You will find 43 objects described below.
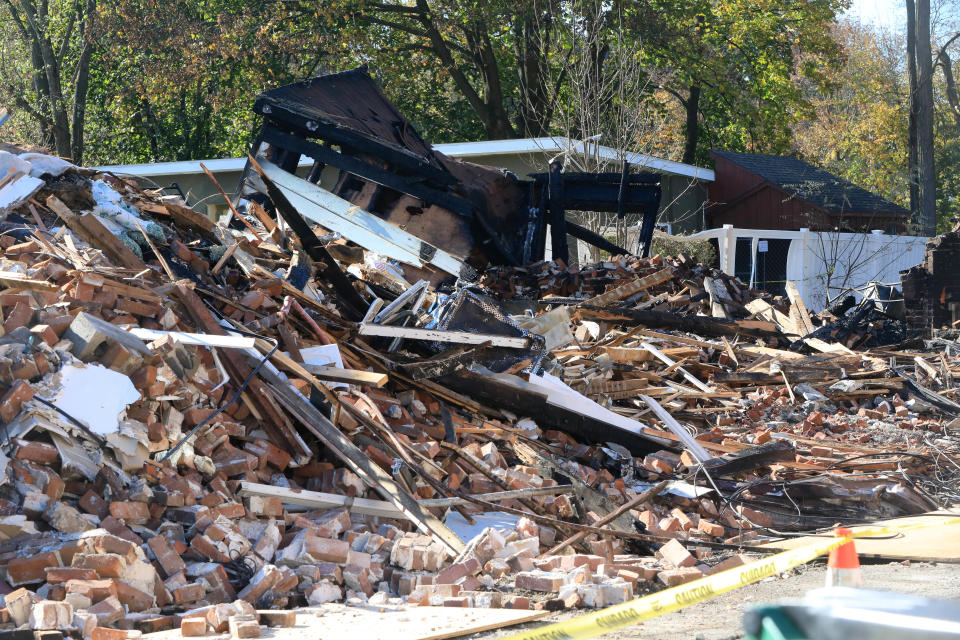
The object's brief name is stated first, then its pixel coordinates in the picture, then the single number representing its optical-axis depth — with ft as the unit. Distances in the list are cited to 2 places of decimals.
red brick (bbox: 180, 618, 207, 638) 26.66
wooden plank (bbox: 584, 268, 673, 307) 81.87
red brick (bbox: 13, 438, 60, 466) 32.32
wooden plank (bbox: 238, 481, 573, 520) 35.91
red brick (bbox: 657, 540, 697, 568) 35.81
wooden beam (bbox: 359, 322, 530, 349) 51.20
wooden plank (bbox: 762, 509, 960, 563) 35.81
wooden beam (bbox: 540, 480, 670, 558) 36.63
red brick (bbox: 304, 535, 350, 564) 32.71
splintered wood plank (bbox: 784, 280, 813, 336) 88.24
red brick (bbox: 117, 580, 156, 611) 28.14
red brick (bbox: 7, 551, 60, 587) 28.37
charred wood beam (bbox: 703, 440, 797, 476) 47.03
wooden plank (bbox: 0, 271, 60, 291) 41.14
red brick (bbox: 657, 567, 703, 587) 33.60
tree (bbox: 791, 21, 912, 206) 263.29
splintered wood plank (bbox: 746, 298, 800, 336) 90.33
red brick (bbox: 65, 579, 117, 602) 27.55
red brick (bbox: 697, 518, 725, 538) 40.01
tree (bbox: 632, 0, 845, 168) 155.43
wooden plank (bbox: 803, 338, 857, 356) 79.36
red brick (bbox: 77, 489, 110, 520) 32.01
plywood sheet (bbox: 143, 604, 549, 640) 26.91
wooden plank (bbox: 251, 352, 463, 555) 35.88
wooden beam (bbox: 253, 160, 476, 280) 79.61
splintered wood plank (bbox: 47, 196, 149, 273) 48.55
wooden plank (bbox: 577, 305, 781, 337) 76.13
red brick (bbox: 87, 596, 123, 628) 26.89
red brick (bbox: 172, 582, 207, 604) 29.43
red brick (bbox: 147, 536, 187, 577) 30.50
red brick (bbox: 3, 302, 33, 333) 37.22
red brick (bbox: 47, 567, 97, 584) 27.96
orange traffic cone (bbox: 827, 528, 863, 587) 16.28
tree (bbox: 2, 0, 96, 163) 177.88
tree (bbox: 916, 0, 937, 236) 186.39
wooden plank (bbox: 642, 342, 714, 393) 64.85
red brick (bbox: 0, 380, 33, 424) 32.94
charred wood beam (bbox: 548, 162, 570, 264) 93.97
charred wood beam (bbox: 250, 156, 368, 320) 57.00
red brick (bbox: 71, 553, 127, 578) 28.53
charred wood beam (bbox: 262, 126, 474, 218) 81.56
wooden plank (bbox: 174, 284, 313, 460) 39.32
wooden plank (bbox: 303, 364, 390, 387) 43.42
